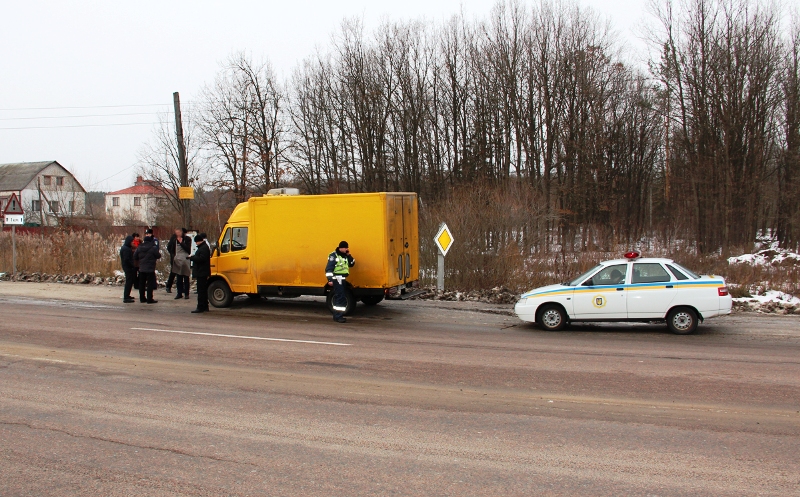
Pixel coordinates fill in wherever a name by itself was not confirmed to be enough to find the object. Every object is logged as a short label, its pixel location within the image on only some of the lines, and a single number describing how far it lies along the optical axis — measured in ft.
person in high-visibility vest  45.27
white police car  39.68
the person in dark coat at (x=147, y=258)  57.06
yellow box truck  47.83
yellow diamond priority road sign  60.44
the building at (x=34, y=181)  267.39
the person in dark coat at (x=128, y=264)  57.93
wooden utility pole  73.26
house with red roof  326.65
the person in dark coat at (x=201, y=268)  51.37
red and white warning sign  77.92
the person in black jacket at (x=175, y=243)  58.65
